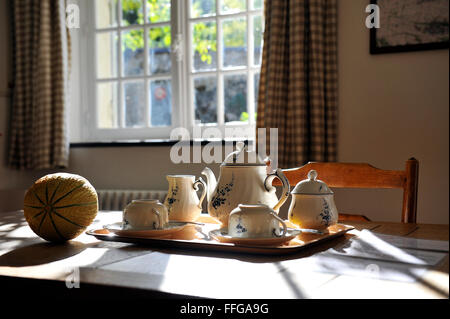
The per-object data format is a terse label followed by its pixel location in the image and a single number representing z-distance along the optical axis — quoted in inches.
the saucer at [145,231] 37.9
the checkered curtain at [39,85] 119.7
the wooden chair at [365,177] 53.1
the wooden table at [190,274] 23.0
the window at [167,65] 114.7
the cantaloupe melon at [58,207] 37.0
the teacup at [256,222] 34.4
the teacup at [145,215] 38.9
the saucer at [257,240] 33.5
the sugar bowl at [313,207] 39.5
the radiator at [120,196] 111.4
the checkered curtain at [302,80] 95.6
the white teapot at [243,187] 39.8
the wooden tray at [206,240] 32.4
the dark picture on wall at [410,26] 89.6
